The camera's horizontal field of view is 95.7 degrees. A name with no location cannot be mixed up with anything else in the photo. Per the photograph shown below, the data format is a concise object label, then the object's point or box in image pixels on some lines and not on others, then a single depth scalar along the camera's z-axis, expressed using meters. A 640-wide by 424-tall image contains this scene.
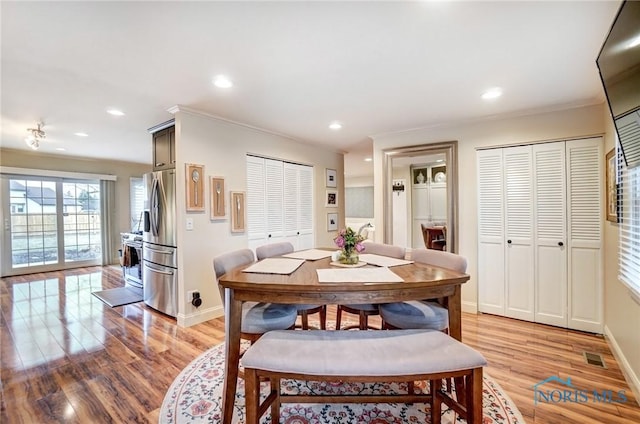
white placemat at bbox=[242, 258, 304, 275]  1.82
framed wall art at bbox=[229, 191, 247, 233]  3.49
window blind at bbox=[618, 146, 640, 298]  1.96
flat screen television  1.21
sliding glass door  5.26
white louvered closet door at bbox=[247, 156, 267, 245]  3.75
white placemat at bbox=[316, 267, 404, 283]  1.58
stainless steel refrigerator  3.20
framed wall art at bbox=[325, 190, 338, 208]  5.07
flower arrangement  2.05
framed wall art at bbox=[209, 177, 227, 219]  3.27
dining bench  1.25
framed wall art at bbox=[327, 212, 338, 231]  5.07
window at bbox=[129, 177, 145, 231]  6.67
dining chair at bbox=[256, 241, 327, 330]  2.23
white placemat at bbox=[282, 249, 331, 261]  2.35
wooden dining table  1.51
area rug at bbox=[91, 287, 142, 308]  3.86
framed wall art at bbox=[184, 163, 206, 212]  3.05
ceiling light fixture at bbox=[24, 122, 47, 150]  3.58
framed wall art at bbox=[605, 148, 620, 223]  2.38
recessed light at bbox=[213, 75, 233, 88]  2.28
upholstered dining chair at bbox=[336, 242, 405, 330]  2.16
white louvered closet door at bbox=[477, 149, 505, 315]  3.32
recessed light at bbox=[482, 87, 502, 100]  2.53
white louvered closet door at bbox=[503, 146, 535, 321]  3.17
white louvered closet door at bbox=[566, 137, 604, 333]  2.84
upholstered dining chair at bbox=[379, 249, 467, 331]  1.84
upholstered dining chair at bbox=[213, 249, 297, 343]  1.78
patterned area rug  1.72
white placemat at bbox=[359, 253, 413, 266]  2.09
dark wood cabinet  3.35
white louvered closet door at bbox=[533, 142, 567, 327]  3.01
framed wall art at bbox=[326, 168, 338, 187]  5.07
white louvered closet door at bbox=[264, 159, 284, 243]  4.00
